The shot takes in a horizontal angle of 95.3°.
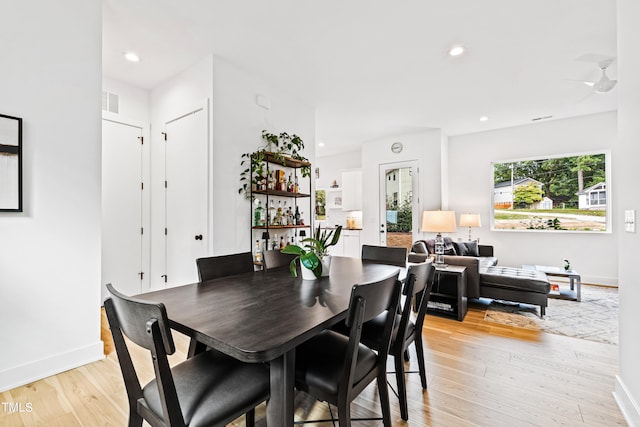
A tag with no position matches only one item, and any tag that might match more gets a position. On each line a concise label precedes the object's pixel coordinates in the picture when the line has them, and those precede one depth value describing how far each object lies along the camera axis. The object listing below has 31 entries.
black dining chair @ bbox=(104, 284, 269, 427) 0.91
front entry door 5.86
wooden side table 3.28
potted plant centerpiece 1.85
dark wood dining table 0.96
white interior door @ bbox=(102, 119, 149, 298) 3.54
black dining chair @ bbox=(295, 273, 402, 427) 1.16
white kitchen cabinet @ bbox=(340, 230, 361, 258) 6.57
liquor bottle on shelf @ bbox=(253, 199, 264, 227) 3.42
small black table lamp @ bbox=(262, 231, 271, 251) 3.34
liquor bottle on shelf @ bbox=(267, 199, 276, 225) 3.56
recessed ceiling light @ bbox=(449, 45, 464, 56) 2.88
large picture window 4.85
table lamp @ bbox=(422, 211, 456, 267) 4.74
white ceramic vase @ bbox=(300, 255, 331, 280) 1.86
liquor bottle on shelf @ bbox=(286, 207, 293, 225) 3.81
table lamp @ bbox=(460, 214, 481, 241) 5.36
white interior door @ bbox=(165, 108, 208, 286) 3.13
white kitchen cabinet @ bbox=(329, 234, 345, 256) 6.80
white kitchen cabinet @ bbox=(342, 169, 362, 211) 6.67
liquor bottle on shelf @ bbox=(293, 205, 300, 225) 3.88
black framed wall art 1.96
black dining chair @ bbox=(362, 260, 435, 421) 1.59
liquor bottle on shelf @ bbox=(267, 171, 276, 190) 3.47
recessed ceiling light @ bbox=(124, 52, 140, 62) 3.02
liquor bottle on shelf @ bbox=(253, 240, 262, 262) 3.37
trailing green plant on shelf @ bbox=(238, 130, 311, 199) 3.29
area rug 2.92
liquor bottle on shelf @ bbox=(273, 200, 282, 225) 3.63
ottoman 3.34
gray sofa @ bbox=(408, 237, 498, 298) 3.57
